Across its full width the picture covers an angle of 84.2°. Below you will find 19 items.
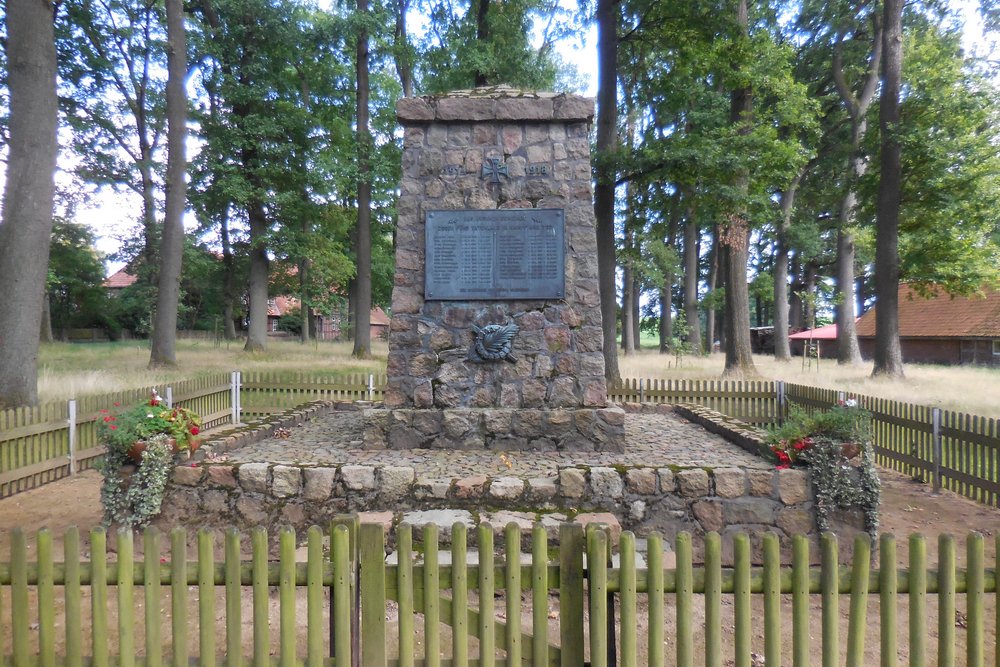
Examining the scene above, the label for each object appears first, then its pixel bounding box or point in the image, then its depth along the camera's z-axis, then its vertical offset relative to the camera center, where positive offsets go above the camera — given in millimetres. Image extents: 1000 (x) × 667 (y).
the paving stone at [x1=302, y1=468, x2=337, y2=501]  4598 -1253
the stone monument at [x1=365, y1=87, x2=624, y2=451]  6301 +559
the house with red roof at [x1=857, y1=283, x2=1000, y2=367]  22125 +85
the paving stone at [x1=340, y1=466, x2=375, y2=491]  4574 -1198
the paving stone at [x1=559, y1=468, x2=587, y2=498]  4492 -1231
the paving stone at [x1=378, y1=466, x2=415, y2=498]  4562 -1223
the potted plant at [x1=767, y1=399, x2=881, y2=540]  4383 -1053
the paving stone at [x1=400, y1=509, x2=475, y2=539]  3965 -1357
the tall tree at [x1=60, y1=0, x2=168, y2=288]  16375 +8031
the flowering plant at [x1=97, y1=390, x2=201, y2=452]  4676 -808
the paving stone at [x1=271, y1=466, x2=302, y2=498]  4621 -1266
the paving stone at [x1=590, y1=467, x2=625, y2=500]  4496 -1239
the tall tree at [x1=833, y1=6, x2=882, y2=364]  17641 +4835
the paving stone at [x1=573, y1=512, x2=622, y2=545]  3828 -1356
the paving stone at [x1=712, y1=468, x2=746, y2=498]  4449 -1214
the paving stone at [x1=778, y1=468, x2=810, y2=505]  4438 -1235
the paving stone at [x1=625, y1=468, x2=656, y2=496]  4492 -1215
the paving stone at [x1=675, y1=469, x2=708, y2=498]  4457 -1213
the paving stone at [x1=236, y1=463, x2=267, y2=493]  4629 -1210
